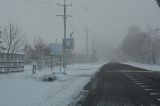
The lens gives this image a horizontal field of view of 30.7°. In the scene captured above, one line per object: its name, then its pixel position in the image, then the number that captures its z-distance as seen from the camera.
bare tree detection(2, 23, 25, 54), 38.93
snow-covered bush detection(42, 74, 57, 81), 23.72
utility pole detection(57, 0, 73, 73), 40.16
